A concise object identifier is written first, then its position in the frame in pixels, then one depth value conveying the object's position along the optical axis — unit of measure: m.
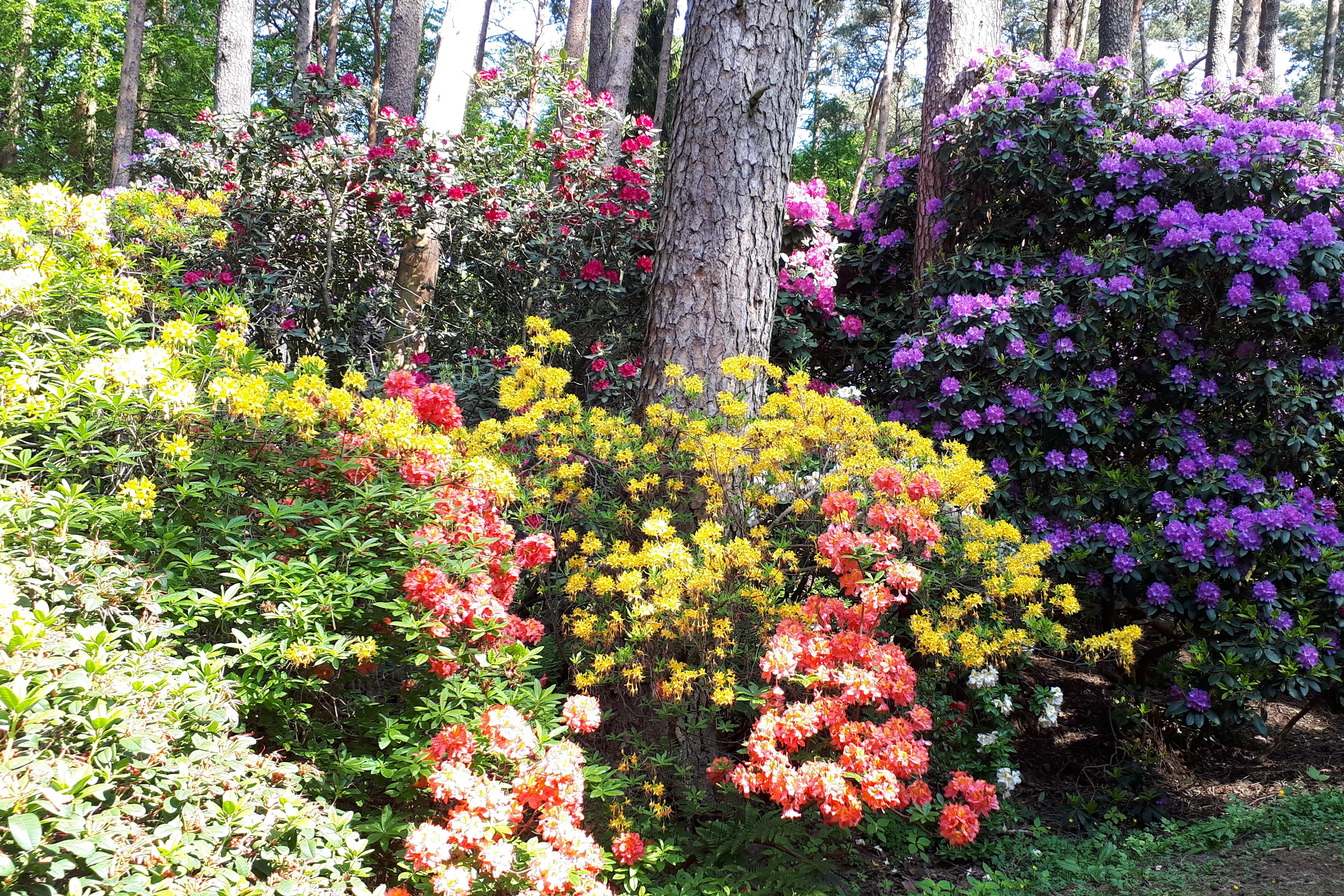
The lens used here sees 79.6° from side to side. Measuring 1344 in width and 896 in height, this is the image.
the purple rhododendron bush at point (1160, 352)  3.35
